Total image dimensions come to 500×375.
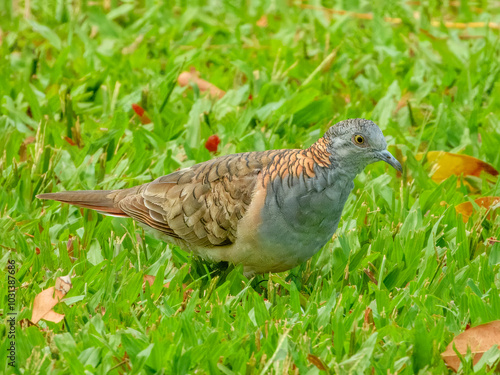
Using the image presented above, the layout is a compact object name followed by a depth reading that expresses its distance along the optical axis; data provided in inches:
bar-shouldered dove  283.6
